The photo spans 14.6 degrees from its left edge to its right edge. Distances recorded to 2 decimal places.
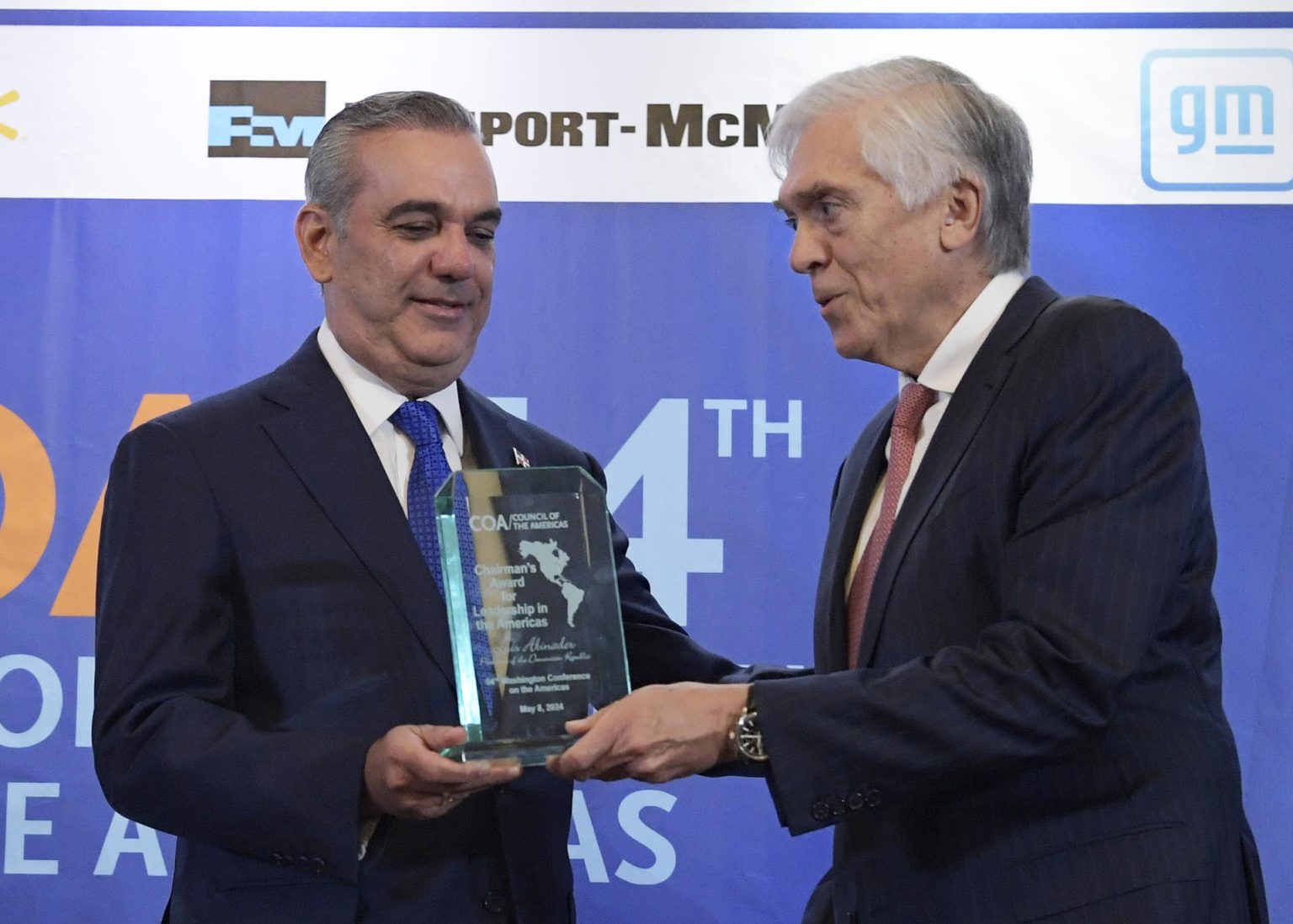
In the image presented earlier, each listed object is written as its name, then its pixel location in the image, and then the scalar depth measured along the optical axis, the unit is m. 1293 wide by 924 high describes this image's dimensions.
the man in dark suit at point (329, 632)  3.74
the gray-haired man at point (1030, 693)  3.70
